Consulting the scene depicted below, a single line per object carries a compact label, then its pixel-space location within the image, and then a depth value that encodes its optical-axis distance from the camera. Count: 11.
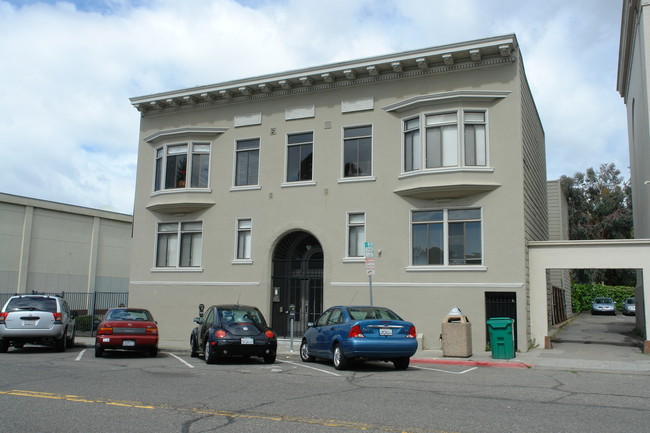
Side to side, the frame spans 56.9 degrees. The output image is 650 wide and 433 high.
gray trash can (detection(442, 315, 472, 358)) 15.84
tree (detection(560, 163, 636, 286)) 52.16
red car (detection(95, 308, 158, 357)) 15.66
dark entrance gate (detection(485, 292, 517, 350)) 17.92
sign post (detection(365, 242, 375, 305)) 16.64
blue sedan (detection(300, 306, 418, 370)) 12.78
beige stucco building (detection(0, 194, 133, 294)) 33.75
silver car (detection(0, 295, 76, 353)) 16.73
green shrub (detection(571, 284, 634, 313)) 46.50
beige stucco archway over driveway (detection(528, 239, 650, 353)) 16.84
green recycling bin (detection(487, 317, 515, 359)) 15.12
